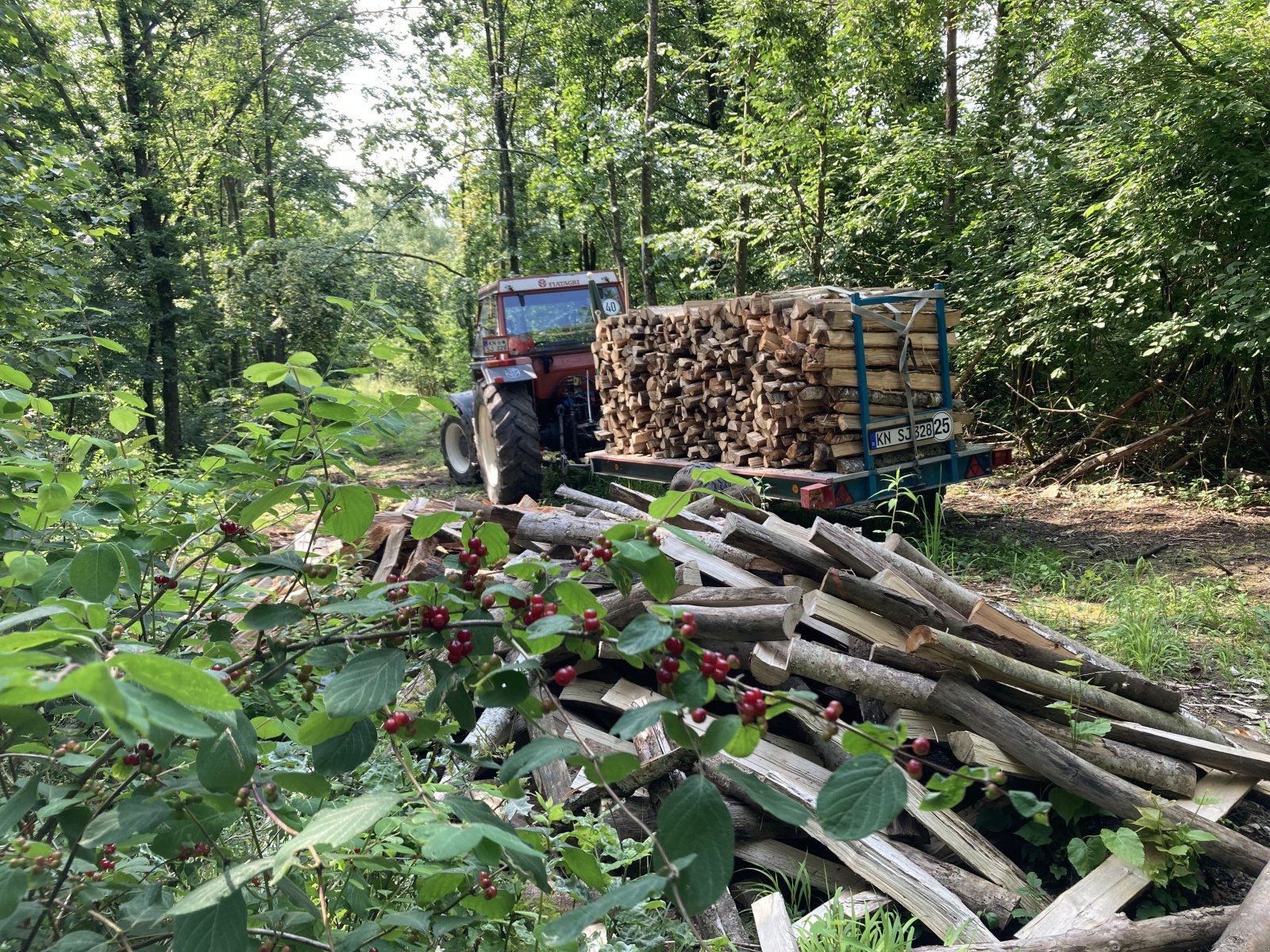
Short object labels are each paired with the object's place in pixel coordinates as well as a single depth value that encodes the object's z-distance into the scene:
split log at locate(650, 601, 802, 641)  2.95
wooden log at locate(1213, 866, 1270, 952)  2.10
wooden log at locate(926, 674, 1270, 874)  2.54
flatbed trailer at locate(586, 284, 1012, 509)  5.99
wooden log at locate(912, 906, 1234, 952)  2.19
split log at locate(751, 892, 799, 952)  2.23
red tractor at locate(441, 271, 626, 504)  9.79
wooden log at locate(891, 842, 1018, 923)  2.48
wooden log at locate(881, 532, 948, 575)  4.07
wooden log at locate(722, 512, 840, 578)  3.57
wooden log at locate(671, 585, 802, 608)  3.12
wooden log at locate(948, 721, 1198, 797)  2.77
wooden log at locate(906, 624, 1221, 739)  2.84
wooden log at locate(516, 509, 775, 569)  3.87
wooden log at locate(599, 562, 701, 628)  3.26
